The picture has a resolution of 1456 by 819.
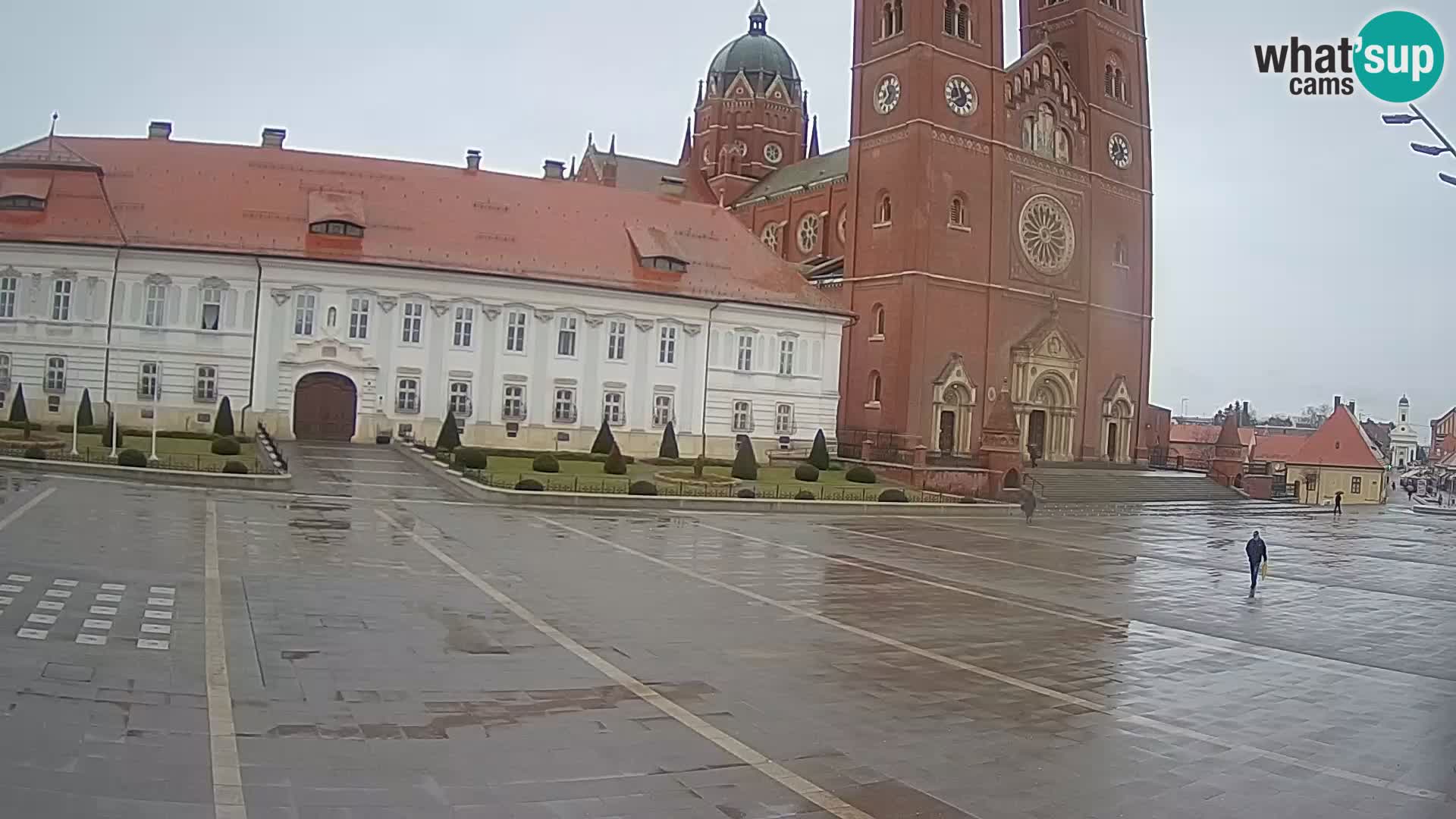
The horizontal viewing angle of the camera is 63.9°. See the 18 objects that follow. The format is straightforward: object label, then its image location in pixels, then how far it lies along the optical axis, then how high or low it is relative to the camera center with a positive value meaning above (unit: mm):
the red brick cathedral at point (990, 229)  55125 +12372
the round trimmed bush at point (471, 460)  35281 -377
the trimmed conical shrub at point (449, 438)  41375 +286
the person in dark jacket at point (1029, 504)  38312 -973
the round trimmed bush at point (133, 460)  29812 -739
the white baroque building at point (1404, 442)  155225 +6952
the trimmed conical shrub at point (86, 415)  39625 +448
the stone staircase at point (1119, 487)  49469 -375
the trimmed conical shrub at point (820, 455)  46469 +350
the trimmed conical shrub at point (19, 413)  39656 +398
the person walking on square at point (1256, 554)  22141 -1330
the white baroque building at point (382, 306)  44531 +5672
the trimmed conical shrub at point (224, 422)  39906 +445
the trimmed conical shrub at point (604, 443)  45438 +404
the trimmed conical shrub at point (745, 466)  40219 -205
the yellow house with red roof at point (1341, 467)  82438 +1554
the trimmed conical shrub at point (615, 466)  38438 -385
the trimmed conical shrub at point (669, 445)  45844 +436
